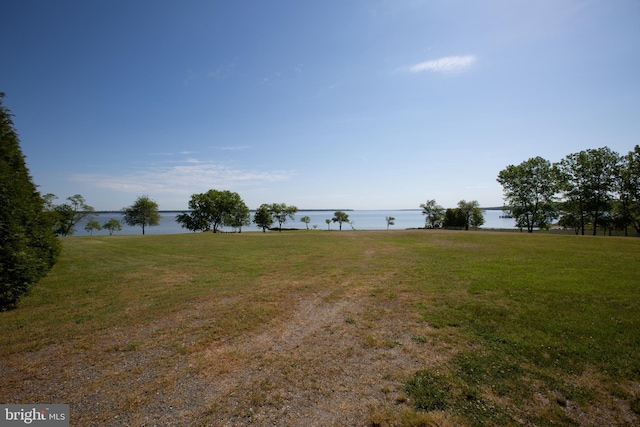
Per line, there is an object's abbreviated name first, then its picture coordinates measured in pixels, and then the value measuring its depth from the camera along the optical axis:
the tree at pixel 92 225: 80.62
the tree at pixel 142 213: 73.00
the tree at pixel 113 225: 90.43
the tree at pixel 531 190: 47.59
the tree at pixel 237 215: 70.05
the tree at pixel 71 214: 62.16
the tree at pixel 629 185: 39.81
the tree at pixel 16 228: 9.03
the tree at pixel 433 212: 97.81
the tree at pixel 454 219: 79.19
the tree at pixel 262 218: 88.88
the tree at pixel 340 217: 113.25
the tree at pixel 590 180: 41.78
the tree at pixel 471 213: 79.46
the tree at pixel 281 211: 98.00
